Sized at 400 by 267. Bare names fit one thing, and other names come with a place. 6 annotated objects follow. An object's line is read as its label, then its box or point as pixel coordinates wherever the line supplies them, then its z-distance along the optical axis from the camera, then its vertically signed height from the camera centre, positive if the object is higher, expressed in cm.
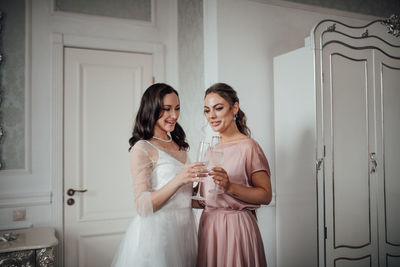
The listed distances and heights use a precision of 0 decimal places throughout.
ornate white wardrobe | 212 -5
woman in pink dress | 159 -29
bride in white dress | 153 -26
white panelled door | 287 -6
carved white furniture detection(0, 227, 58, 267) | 215 -72
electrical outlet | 267 -58
